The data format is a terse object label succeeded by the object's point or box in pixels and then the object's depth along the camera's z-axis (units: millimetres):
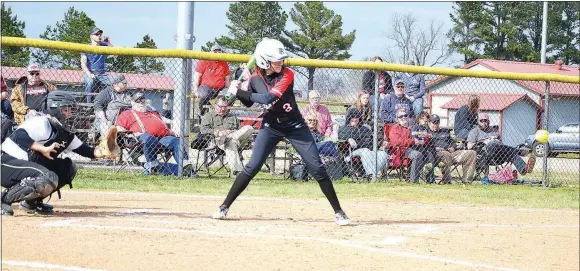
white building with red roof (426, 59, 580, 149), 17552
